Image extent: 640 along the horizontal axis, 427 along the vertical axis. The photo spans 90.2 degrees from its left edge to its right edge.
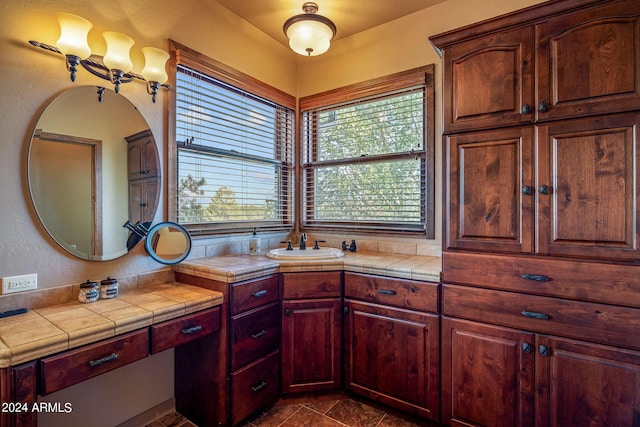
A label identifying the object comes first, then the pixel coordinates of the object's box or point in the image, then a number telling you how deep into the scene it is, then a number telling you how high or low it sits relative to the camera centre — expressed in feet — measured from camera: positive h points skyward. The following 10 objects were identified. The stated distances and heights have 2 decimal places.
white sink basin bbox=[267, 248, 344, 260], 7.41 -1.03
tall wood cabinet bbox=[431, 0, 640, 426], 4.65 -0.11
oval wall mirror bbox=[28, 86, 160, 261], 5.21 +0.76
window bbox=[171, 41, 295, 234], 7.22 +1.61
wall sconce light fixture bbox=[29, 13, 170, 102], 5.01 +2.69
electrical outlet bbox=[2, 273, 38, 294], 4.78 -1.07
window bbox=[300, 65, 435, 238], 8.14 +1.55
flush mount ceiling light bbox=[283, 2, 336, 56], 6.95 +4.01
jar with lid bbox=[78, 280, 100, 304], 5.26 -1.32
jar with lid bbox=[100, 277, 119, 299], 5.51 -1.32
